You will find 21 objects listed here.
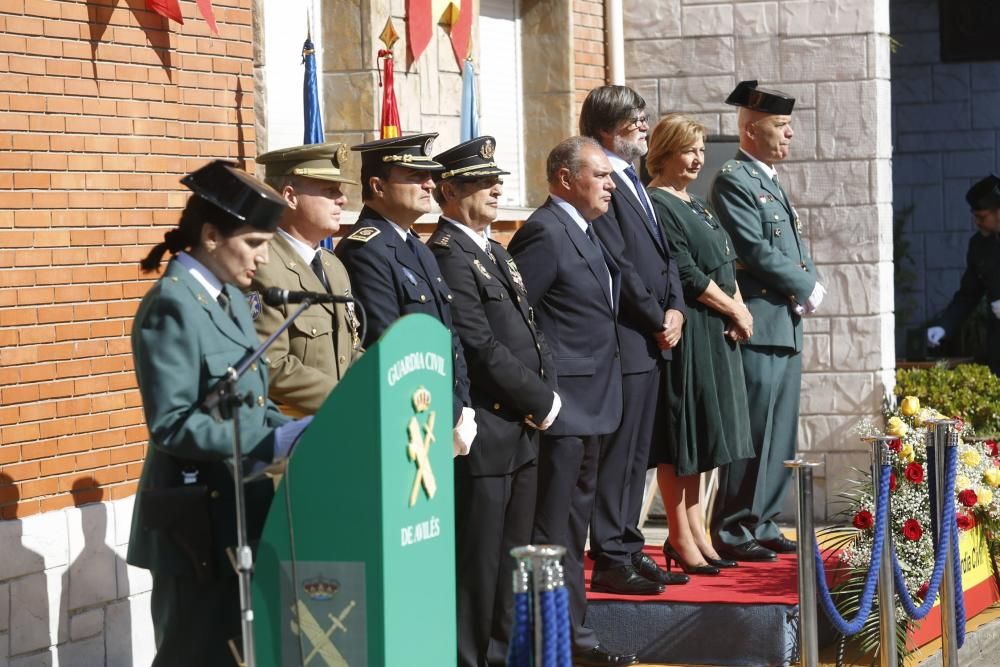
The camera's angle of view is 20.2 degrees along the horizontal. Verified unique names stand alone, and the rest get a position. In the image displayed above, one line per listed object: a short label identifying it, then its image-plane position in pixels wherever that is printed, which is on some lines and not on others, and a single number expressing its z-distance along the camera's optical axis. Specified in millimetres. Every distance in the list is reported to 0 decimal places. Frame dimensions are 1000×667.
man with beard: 11602
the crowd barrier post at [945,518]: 10836
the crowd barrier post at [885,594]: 9925
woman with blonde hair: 12268
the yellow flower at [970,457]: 12968
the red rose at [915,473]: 11701
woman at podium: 6764
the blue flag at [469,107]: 13911
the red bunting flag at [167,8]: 10902
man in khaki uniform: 8579
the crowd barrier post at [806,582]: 9252
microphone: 6705
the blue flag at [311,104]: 12095
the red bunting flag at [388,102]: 12611
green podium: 6669
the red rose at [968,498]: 12328
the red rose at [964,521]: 12248
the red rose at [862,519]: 11720
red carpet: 11331
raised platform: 11113
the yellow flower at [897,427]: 12466
